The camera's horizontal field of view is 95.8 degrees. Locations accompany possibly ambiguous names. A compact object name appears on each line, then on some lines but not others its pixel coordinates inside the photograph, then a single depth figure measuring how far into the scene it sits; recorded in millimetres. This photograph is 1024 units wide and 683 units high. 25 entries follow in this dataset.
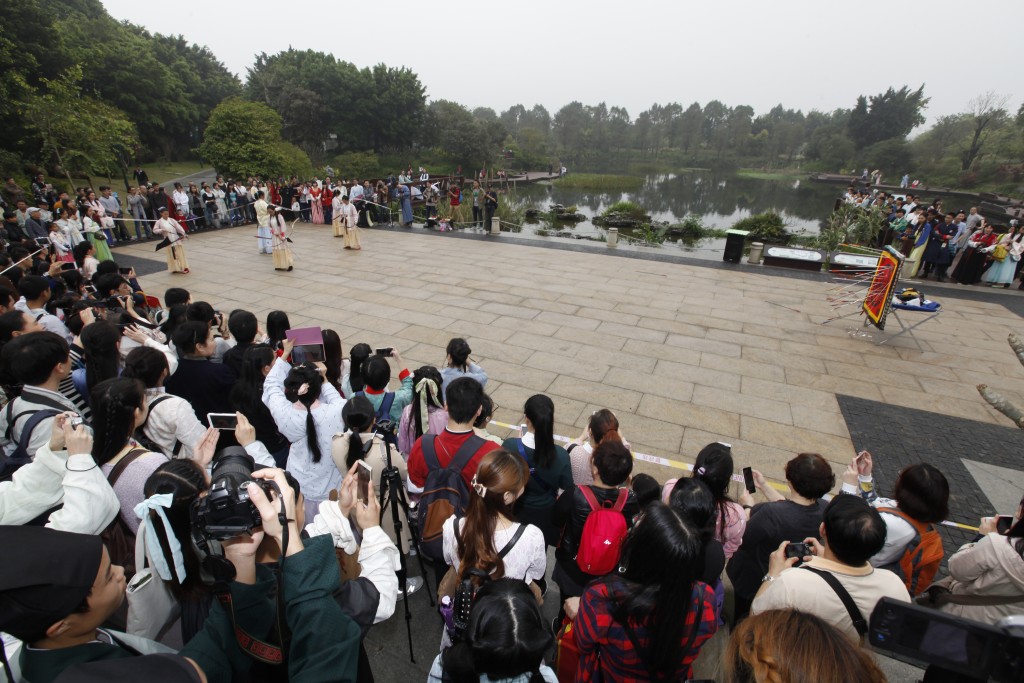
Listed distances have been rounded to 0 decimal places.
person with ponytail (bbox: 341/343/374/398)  3531
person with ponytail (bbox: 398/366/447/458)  2852
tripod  2070
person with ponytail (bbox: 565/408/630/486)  2699
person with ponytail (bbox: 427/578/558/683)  1265
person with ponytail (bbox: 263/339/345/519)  2604
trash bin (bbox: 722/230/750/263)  10758
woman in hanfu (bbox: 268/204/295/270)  9258
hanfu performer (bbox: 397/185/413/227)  14562
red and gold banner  6337
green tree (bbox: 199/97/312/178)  22266
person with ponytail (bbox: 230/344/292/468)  2998
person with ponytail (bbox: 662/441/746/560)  2270
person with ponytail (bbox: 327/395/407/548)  2398
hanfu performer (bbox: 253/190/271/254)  10117
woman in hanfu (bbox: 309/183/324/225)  14203
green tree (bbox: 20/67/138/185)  12039
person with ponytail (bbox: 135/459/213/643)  1290
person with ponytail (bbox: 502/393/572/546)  2387
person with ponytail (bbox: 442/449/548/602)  1750
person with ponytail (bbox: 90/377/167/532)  1921
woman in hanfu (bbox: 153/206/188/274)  8758
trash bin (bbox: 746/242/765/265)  10781
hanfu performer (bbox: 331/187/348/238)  11802
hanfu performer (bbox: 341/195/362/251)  11195
